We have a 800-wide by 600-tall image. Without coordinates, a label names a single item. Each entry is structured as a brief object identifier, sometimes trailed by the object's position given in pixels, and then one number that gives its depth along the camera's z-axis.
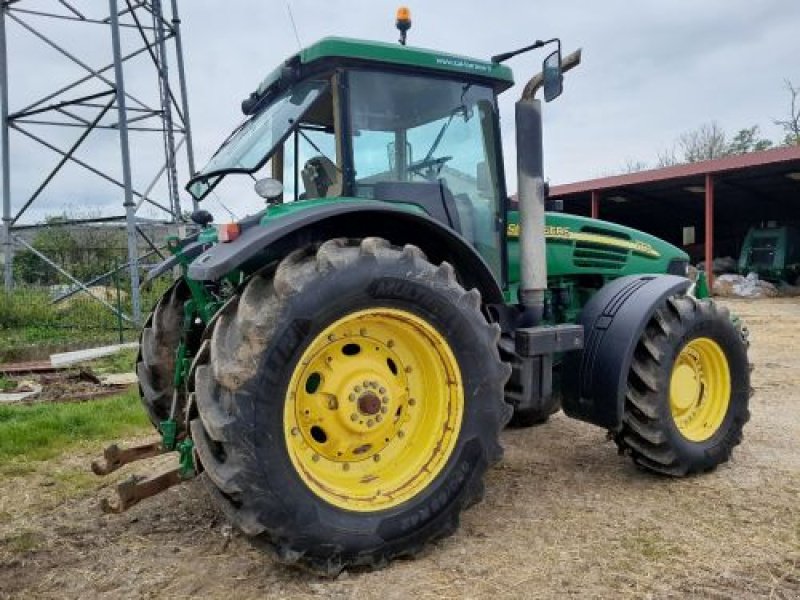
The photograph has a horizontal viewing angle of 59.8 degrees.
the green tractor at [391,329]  2.56
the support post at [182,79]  11.21
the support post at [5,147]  10.19
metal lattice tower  9.54
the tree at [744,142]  39.59
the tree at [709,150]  41.41
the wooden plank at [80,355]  8.56
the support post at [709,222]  15.62
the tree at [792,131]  34.70
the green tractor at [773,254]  17.23
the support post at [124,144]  9.44
